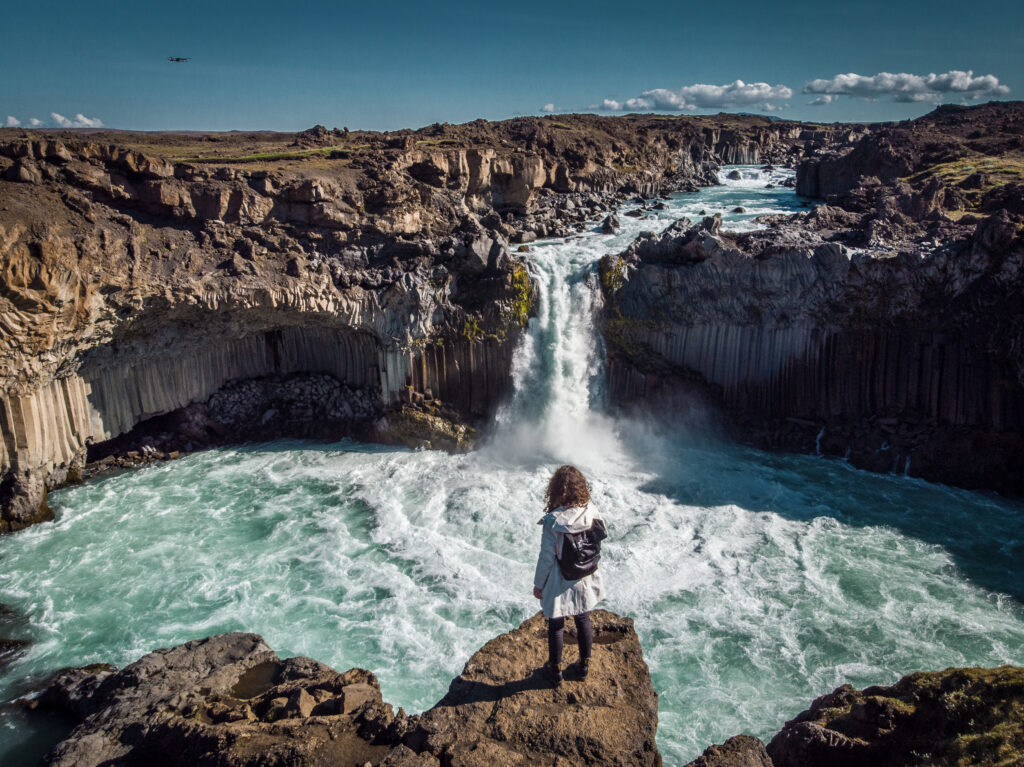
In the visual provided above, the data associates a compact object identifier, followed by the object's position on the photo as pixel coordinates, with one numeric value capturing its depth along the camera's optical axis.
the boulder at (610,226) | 33.50
